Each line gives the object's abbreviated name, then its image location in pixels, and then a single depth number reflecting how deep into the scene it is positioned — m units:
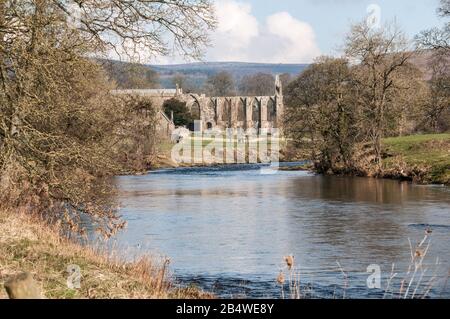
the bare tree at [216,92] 198.50
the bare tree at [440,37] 42.54
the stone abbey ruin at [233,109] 152.62
